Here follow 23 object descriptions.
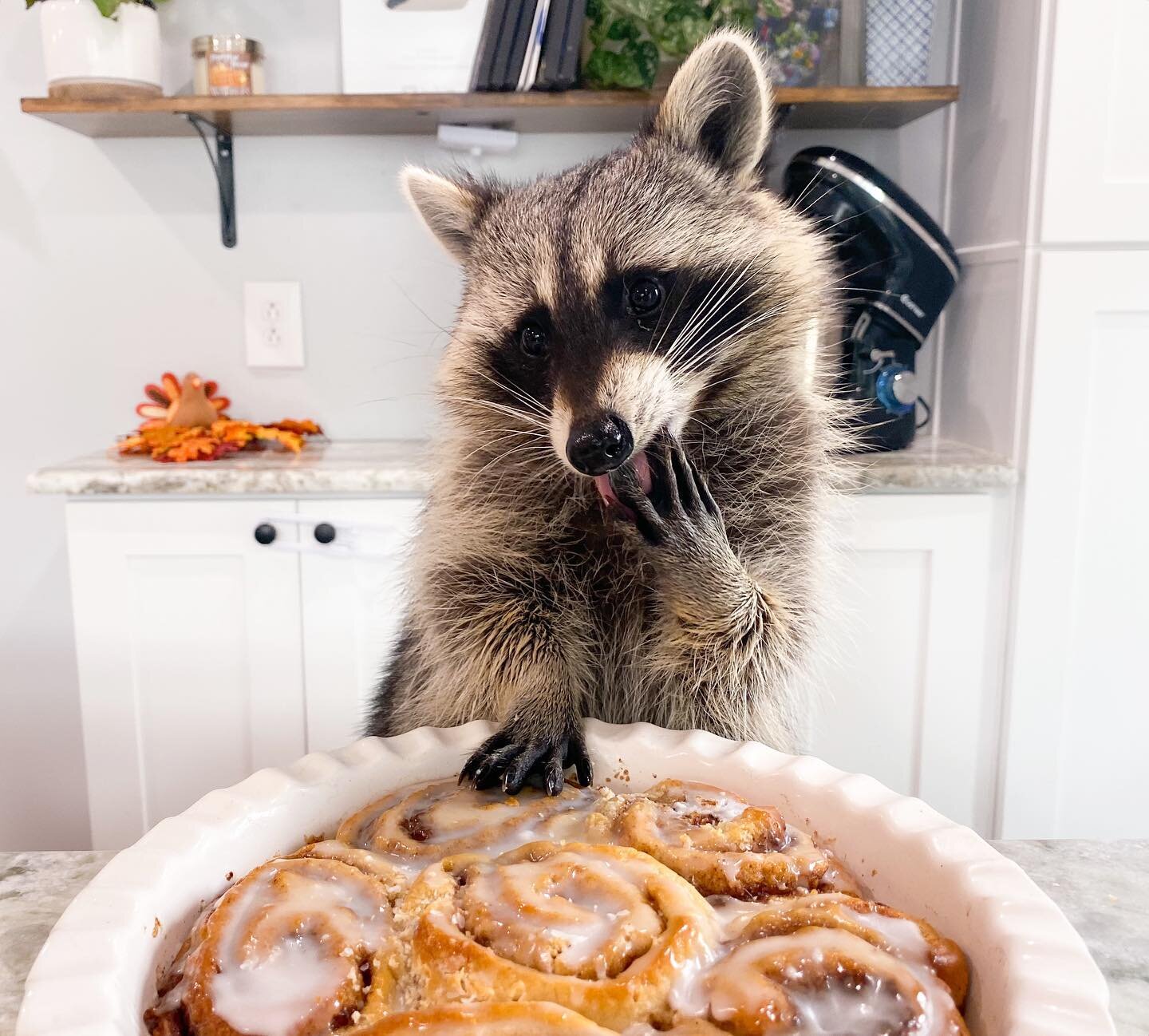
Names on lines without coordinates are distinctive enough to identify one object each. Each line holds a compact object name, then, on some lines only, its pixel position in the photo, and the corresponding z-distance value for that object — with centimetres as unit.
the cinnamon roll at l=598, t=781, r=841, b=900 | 71
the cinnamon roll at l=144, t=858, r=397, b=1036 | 58
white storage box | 218
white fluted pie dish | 55
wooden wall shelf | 208
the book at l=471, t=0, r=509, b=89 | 209
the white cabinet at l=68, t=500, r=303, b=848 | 205
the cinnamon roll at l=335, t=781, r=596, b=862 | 75
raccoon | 107
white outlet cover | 250
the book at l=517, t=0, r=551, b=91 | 207
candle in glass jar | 221
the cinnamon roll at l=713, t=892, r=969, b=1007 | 62
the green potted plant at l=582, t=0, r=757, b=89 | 206
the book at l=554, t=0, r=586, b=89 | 207
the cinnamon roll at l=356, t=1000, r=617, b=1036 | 52
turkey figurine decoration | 234
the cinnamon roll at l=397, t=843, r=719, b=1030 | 56
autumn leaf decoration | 216
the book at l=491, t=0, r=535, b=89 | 208
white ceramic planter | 208
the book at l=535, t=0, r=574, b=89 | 207
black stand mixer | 197
